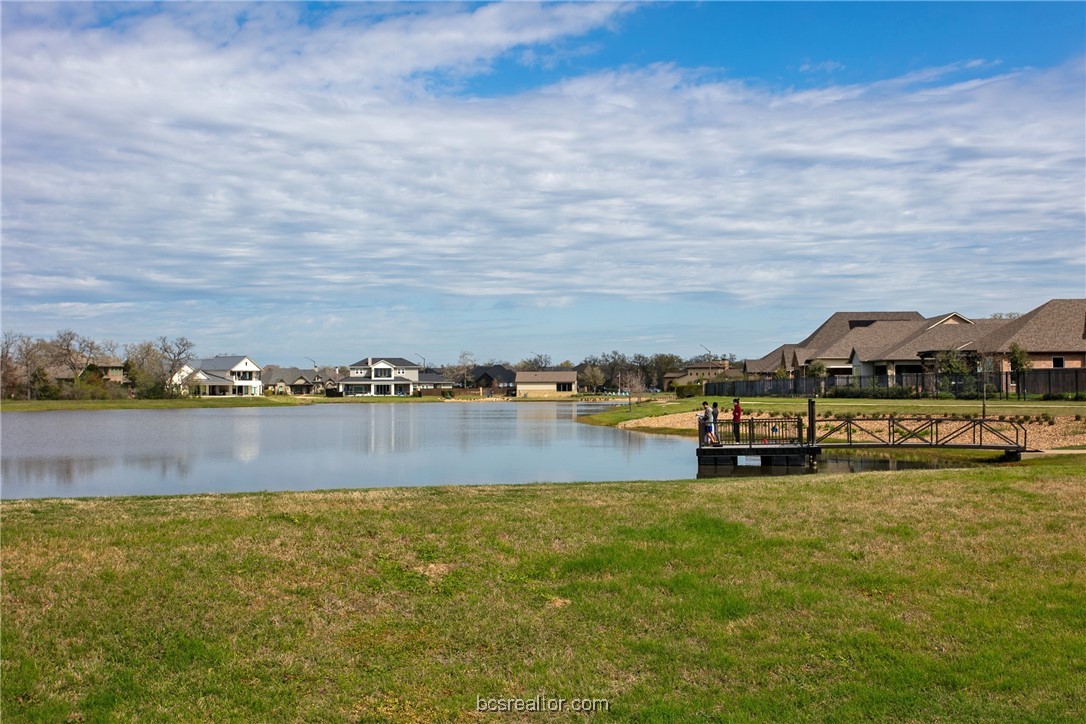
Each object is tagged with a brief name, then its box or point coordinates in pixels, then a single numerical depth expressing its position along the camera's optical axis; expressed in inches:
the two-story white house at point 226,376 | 5644.7
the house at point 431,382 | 6323.8
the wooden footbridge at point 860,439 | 1226.6
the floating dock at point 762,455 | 1220.5
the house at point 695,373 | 6545.3
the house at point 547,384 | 6441.9
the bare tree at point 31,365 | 4111.7
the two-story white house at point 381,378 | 5969.5
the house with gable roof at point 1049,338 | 2353.6
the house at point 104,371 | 4653.1
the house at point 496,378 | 6648.6
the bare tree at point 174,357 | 5088.6
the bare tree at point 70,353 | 4810.5
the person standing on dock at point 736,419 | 1300.2
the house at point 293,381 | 6550.7
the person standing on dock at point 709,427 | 1254.8
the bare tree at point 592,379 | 6655.0
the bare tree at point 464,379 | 7052.2
